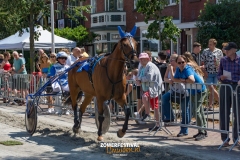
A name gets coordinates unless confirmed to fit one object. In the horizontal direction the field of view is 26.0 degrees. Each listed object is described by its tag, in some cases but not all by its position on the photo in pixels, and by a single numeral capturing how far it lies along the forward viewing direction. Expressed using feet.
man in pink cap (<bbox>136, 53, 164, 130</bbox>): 40.65
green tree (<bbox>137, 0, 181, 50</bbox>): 65.46
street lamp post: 74.96
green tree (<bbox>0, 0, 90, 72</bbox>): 71.15
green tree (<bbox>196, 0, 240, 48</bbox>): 78.18
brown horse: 33.65
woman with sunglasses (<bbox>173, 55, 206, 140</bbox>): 37.43
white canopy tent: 81.66
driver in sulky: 43.88
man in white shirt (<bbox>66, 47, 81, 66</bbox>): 49.19
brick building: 98.68
